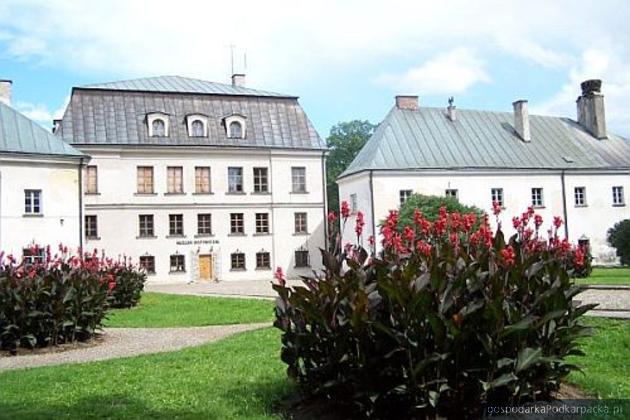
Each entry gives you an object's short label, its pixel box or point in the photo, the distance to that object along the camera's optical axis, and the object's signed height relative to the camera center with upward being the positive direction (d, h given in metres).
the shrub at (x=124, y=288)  19.20 -0.83
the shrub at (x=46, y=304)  11.12 -0.74
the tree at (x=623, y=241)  27.39 +0.15
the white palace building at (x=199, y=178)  33.97 +4.36
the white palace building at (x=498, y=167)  34.34 +4.44
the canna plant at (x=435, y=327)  4.89 -0.61
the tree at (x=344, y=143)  68.31 +12.05
